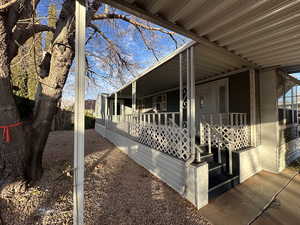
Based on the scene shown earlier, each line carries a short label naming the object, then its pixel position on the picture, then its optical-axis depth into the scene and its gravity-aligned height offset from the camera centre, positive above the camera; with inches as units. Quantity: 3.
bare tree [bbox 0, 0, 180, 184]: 84.6 +21.2
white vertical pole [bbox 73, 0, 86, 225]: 59.3 -2.3
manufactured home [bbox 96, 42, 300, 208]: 108.3 -18.7
